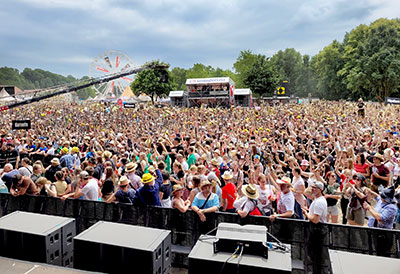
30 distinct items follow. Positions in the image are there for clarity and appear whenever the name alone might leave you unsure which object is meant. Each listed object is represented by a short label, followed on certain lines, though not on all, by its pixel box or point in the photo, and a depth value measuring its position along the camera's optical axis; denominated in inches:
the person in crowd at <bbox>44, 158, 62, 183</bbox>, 328.2
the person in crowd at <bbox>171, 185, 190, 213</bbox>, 206.7
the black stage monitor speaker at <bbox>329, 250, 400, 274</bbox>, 105.5
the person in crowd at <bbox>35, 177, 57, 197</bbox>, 244.4
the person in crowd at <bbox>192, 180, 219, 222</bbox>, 199.6
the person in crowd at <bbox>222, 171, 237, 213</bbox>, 227.5
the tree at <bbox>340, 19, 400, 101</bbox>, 1687.5
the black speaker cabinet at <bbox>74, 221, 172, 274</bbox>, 127.3
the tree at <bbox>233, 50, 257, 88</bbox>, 2965.1
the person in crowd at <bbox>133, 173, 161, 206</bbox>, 217.3
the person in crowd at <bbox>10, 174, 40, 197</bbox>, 240.1
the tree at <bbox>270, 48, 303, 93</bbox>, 3732.8
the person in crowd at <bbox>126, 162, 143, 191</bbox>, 266.7
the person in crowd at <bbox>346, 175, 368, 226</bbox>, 217.5
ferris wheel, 2390.5
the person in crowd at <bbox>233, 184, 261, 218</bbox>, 196.1
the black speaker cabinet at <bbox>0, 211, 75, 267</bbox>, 144.0
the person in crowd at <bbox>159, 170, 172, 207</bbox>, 228.4
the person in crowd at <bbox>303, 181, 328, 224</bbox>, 181.0
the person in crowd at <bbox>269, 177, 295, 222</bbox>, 202.4
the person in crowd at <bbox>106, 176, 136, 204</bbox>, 226.4
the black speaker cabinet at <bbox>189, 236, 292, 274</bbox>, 113.6
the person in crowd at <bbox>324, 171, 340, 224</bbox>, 227.0
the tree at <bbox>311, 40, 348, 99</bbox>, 2399.4
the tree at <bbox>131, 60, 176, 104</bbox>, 2522.1
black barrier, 173.5
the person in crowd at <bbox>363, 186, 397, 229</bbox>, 181.9
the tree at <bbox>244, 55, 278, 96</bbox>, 2252.7
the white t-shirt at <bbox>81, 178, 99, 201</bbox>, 238.4
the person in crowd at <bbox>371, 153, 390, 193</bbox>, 264.8
